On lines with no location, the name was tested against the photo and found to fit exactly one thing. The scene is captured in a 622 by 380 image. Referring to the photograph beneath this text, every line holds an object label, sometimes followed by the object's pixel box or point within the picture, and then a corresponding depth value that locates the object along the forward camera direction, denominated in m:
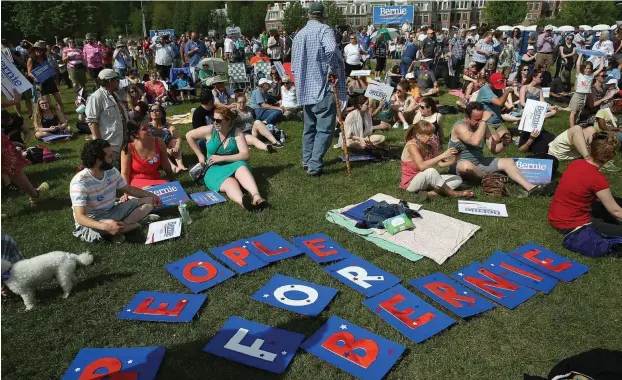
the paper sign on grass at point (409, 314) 3.70
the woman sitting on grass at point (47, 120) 9.81
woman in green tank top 6.42
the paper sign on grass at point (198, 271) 4.37
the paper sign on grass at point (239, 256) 4.66
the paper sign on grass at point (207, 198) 6.18
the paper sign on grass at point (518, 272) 4.39
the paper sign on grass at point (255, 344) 3.35
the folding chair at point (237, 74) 14.77
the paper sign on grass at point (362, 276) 4.30
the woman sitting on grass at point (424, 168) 6.35
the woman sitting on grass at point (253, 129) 8.88
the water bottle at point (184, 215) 5.62
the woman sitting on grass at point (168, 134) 7.77
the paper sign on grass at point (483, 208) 5.91
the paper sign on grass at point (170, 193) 6.18
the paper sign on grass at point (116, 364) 3.23
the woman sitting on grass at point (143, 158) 6.30
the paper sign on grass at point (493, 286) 4.16
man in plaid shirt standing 6.60
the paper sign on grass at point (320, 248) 4.84
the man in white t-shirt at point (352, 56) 15.34
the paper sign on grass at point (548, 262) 4.57
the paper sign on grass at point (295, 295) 4.00
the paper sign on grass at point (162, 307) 3.87
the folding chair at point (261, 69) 14.50
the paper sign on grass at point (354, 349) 3.29
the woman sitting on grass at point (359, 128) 8.41
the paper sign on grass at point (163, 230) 5.21
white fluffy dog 3.87
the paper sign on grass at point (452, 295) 3.99
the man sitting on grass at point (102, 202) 4.81
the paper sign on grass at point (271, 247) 4.84
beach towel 4.97
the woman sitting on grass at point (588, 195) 4.82
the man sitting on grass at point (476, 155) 6.58
